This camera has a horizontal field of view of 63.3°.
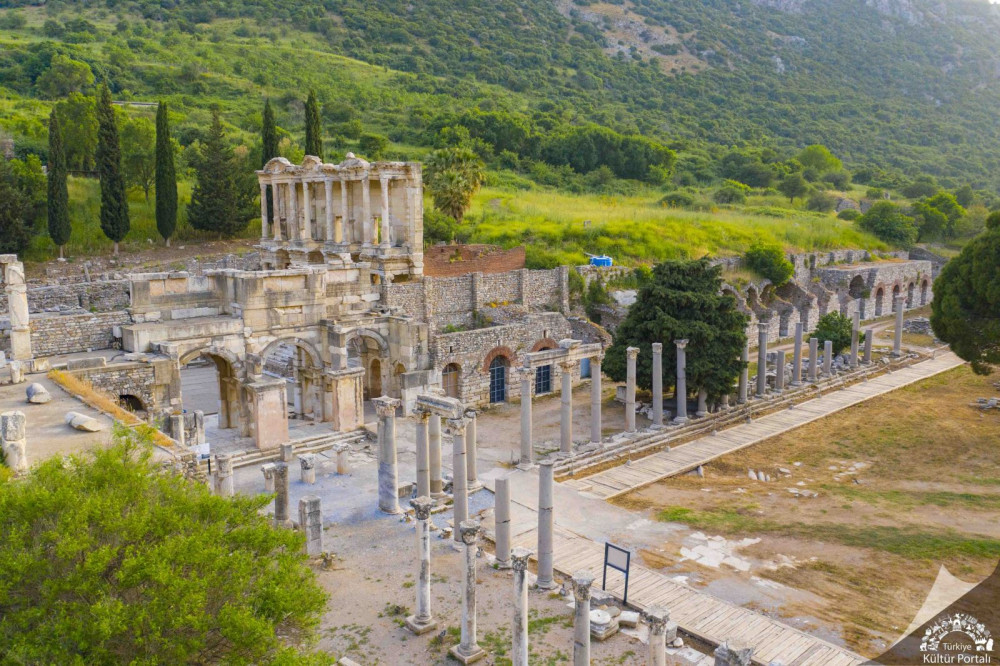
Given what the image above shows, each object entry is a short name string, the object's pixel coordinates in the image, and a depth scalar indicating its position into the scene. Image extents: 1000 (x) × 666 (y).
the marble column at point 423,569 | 15.53
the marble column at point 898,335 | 42.00
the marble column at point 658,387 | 28.66
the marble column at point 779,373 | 34.56
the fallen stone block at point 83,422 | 18.52
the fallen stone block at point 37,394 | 20.81
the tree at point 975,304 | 29.89
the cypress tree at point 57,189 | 39.50
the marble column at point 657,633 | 12.34
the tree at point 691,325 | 29.84
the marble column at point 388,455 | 21.33
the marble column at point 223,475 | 20.05
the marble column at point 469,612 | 14.47
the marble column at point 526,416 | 24.50
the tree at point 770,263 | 49.09
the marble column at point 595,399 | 26.84
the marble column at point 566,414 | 25.55
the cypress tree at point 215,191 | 45.19
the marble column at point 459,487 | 19.45
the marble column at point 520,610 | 13.34
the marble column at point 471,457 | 22.02
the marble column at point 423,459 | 21.09
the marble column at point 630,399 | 27.77
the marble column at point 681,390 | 29.48
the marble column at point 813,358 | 35.91
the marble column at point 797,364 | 35.06
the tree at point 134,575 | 8.95
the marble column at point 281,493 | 19.48
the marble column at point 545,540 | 17.31
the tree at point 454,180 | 46.03
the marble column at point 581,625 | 12.95
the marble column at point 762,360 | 33.25
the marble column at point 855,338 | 38.81
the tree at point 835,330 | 40.09
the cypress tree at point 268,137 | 45.69
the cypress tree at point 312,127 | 45.25
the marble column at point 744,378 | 31.17
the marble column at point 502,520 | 17.72
